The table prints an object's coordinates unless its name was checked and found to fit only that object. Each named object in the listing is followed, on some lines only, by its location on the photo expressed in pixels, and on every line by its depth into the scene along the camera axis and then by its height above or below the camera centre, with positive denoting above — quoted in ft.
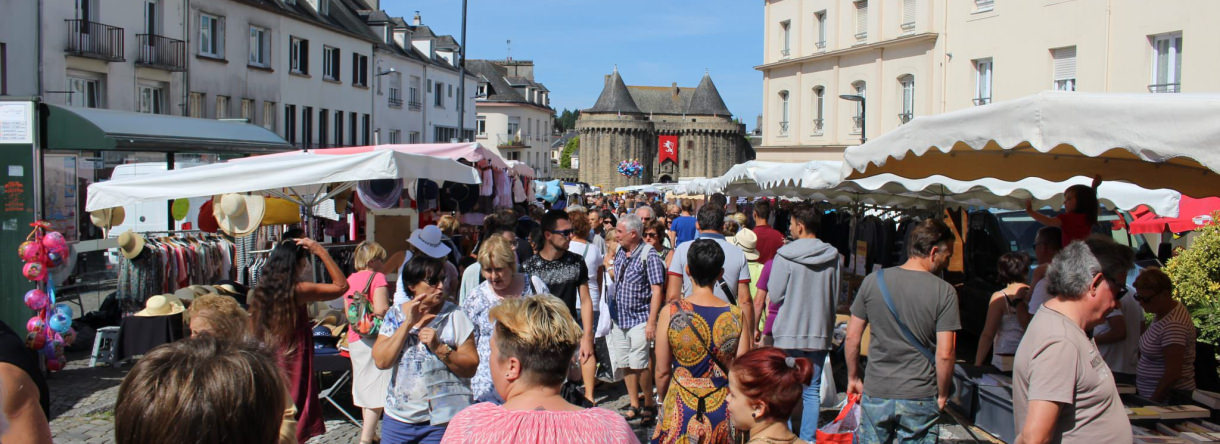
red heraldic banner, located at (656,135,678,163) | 321.93 +19.96
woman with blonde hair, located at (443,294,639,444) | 8.55 -2.01
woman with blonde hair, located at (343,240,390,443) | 17.58 -3.52
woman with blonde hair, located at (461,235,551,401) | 15.43 -1.55
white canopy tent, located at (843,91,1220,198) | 10.69 +1.06
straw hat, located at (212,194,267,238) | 28.30 -0.55
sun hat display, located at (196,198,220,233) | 32.17 -0.86
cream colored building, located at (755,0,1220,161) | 66.54 +14.32
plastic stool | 28.81 -5.00
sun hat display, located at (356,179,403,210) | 32.63 +0.20
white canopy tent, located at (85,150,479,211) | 24.16 +0.56
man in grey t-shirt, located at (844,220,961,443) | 14.23 -2.30
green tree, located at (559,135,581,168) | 394.32 +21.93
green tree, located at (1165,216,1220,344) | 23.22 -1.66
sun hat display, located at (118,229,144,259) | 29.35 -1.70
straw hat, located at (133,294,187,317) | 27.14 -3.47
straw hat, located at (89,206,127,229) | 31.84 -0.87
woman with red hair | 9.81 -2.13
